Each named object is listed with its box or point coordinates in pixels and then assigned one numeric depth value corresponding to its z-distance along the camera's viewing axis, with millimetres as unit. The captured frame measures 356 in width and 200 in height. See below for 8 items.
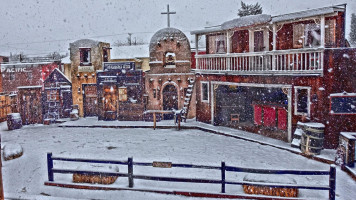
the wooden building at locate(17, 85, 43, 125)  21656
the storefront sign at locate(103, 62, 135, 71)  20734
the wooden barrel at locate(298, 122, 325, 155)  11703
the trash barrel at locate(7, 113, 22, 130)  20391
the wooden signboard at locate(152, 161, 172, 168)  9096
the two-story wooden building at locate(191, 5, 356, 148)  12406
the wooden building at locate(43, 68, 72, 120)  22297
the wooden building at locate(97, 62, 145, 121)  20812
